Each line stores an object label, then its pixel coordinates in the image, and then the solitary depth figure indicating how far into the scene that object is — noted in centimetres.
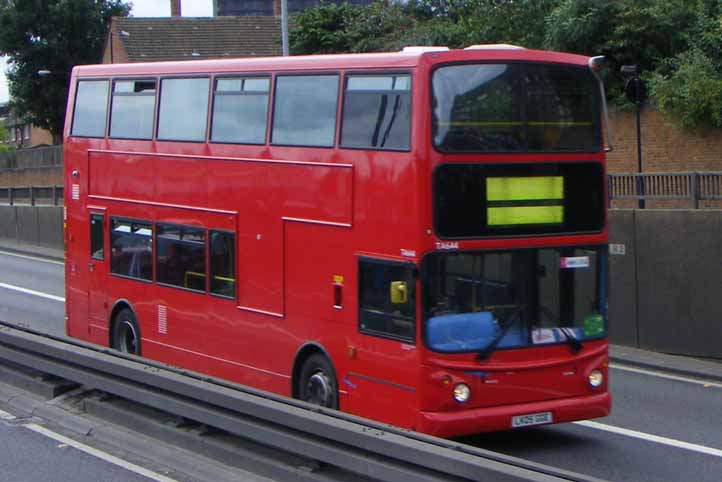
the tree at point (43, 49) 6619
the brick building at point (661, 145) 2653
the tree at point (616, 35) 2645
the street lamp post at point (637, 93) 2505
